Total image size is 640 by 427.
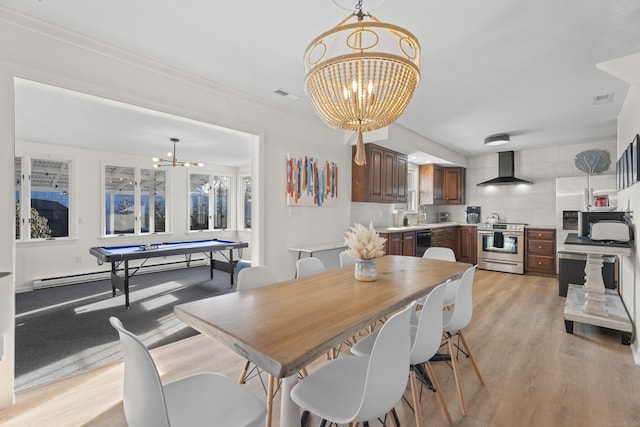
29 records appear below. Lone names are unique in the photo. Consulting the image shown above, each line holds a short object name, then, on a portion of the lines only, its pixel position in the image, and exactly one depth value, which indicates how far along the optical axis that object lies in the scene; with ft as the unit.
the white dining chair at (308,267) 8.50
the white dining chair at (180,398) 3.17
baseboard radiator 15.97
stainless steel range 18.75
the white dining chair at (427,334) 4.87
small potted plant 6.54
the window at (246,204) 26.25
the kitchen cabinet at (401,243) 14.99
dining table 3.52
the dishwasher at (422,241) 17.61
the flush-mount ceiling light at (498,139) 16.53
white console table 12.00
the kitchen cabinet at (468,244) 20.94
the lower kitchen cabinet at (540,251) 17.95
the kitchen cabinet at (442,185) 21.90
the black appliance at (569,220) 16.75
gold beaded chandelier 4.73
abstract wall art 12.35
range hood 20.31
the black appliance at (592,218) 10.27
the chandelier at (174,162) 16.51
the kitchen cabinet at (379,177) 15.03
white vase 6.76
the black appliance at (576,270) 13.32
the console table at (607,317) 9.14
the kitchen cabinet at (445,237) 19.40
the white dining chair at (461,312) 6.26
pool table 12.53
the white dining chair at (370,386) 3.58
